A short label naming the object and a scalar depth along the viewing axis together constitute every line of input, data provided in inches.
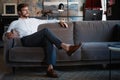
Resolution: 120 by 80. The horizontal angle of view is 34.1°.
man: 109.9
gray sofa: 114.1
